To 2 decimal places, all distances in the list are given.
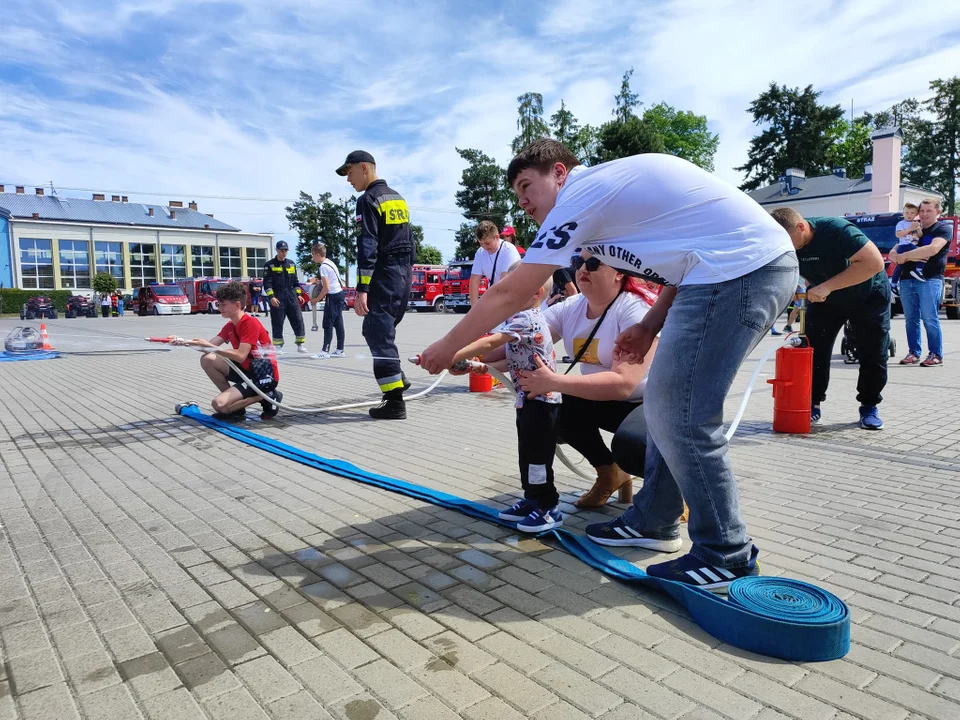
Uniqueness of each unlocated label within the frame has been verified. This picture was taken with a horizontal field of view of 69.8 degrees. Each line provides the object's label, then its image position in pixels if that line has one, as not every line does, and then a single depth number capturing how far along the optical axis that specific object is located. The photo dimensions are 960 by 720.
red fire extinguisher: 5.52
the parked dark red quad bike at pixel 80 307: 40.34
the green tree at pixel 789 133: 53.75
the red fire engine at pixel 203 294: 39.09
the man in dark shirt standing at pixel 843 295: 4.84
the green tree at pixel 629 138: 39.34
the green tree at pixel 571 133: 49.00
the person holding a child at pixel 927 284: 8.69
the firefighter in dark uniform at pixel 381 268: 6.27
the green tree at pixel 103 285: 52.28
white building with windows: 63.16
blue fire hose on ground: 2.14
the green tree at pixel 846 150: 55.03
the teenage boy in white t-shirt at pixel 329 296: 12.20
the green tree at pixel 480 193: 52.91
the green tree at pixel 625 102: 45.84
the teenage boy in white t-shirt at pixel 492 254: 7.84
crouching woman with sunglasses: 3.33
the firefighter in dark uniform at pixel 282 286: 12.73
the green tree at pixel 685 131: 57.28
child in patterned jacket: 3.30
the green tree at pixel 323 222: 69.88
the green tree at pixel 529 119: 48.12
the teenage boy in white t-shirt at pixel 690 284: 2.37
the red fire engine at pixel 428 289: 35.16
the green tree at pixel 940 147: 50.53
